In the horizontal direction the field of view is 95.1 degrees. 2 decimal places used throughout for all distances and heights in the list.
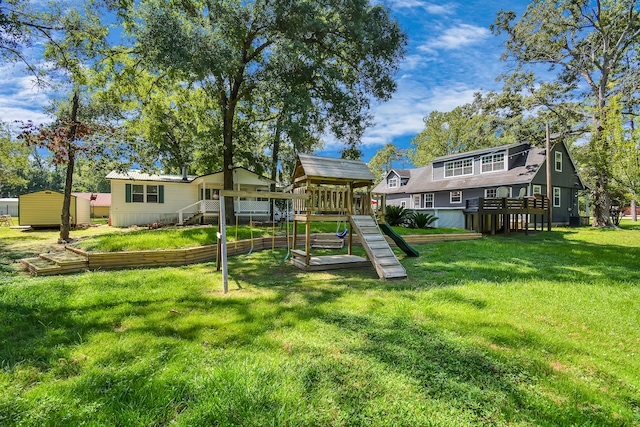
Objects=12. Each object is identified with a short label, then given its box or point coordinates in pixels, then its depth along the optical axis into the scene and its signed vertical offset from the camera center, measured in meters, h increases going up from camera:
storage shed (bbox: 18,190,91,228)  17.73 +0.37
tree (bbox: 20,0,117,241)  6.93 +5.31
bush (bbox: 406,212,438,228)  14.09 -0.44
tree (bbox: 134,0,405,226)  10.51 +6.72
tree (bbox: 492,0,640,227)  18.02 +10.89
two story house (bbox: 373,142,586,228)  20.78 +2.49
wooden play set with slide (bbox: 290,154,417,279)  7.37 +0.22
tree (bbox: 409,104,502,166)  31.20 +9.70
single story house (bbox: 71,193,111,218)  35.31 +1.02
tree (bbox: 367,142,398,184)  48.56 +8.92
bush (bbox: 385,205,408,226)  14.69 -0.19
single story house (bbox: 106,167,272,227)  18.47 +1.06
